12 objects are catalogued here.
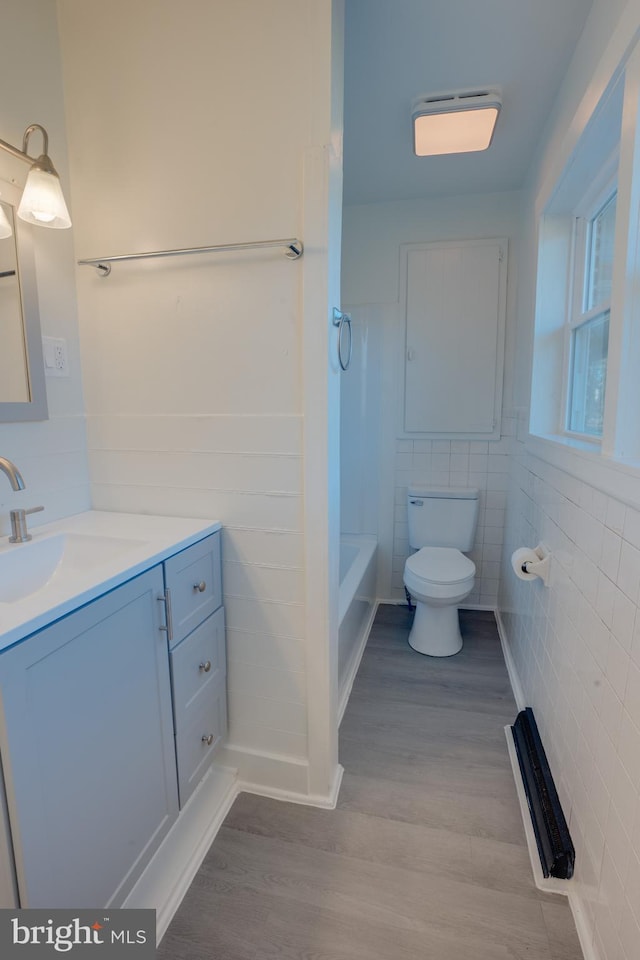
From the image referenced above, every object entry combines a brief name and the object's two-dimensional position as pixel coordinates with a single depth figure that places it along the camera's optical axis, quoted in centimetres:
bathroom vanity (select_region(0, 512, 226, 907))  83
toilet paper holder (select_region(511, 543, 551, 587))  167
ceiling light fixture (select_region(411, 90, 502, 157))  180
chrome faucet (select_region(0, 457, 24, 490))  118
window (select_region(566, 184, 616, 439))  163
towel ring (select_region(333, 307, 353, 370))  138
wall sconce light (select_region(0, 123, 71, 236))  119
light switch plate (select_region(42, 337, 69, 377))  145
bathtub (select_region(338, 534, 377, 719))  207
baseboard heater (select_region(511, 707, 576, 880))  127
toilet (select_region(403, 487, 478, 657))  235
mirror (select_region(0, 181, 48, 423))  131
